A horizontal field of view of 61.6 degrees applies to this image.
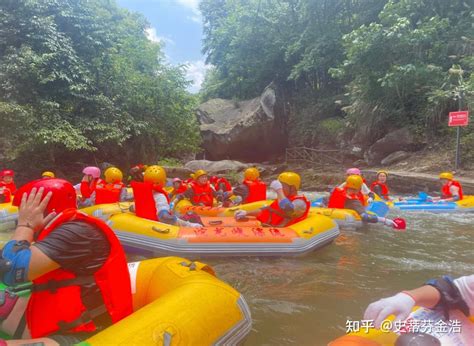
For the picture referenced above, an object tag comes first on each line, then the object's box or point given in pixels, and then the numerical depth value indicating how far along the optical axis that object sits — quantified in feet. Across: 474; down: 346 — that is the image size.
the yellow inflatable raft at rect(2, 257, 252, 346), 6.30
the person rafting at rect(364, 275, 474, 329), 5.70
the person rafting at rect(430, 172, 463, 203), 28.91
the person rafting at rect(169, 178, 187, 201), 25.38
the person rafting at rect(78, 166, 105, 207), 25.70
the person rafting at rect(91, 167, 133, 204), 24.14
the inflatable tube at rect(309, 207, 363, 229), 22.33
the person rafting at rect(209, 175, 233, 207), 27.47
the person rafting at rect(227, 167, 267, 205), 25.53
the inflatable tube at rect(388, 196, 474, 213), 27.96
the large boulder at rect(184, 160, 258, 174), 51.88
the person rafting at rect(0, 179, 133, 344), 6.12
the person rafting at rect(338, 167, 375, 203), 26.15
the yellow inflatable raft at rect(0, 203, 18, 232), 23.48
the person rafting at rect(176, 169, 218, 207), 25.31
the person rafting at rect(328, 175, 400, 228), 22.85
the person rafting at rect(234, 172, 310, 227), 18.29
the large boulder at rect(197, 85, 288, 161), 62.54
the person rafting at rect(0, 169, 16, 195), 27.99
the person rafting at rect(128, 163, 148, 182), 21.76
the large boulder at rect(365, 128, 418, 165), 46.65
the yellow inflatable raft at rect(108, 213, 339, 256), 16.74
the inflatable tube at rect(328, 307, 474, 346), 5.64
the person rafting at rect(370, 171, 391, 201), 30.81
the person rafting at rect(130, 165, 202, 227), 17.80
